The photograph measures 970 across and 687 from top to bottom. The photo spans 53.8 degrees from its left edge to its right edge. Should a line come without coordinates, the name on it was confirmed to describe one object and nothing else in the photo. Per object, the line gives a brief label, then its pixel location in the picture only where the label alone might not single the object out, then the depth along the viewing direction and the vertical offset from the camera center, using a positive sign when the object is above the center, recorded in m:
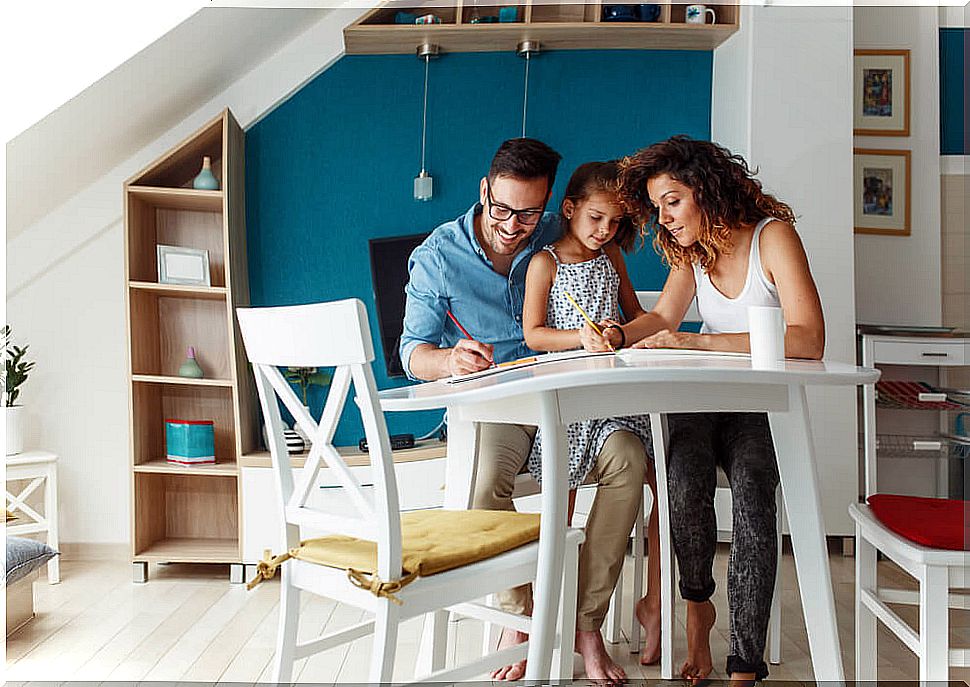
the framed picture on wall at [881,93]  4.12 +0.97
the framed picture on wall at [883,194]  4.12 +0.53
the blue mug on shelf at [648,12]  3.88 +1.25
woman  1.99 -0.02
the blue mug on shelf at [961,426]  4.00 -0.47
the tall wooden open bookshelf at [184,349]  3.46 -0.11
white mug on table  1.75 -0.03
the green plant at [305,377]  3.84 -0.23
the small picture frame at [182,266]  3.54 +0.21
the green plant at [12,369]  3.47 -0.17
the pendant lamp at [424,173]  3.98 +0.62
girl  2.23 +0.08
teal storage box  3.50 -0.44
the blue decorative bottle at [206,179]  3.58 +0.53
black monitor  4.00 +0.16
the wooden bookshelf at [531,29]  3.85 +1.17
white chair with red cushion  1.65 -0.45
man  2.10 -0.02
